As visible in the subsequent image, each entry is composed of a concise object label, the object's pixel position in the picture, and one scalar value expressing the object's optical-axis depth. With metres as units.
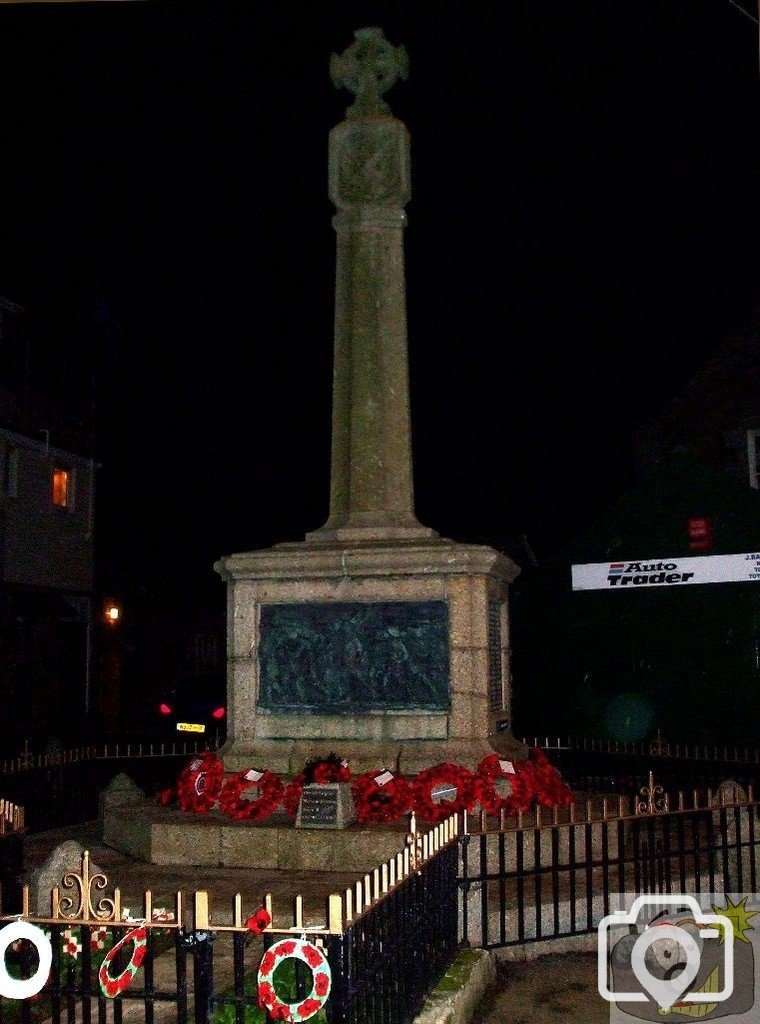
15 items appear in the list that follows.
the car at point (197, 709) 19.39
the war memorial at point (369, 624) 11.49
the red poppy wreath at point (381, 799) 10.13
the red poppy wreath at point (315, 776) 10.39
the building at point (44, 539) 26.59
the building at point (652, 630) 18.22
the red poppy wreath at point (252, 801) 10.51
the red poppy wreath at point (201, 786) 11.06
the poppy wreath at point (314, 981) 4.61
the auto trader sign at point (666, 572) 18.52
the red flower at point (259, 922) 4.66
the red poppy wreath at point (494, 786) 10.12
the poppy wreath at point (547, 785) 10.80
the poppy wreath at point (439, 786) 9.95
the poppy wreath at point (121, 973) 4.96
